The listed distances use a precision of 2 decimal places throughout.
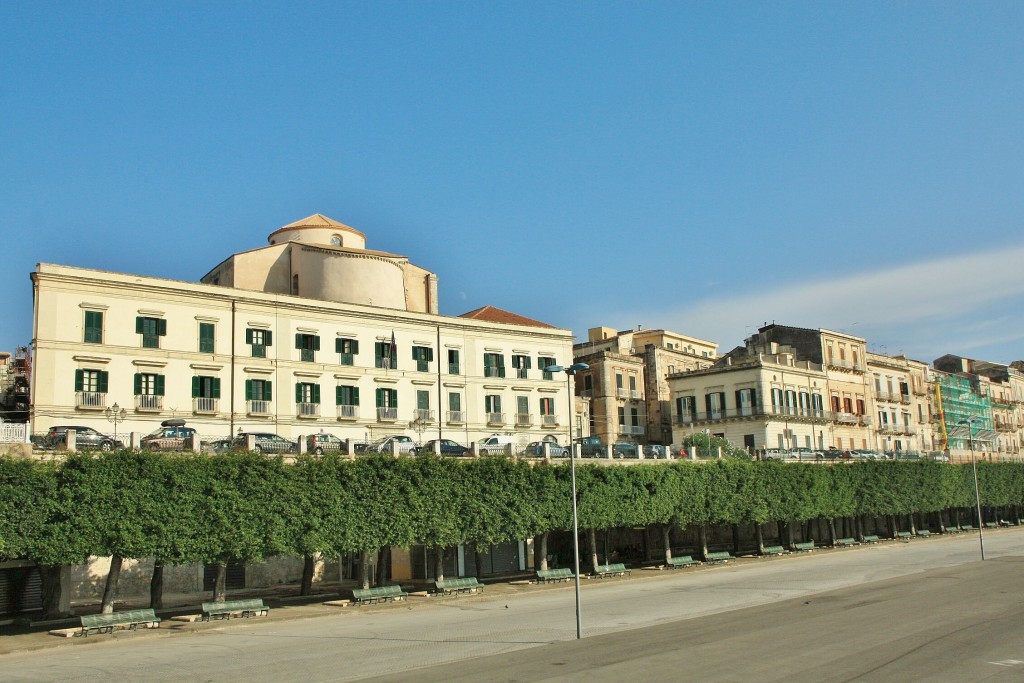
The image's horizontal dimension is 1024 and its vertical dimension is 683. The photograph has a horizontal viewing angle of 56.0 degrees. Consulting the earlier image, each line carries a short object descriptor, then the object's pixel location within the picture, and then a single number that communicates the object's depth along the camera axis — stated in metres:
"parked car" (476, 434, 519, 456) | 54.90
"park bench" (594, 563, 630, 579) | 55.72
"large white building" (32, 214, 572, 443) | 54.16
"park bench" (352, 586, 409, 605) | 44.25
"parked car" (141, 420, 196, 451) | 42.00
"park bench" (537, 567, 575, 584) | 52.94
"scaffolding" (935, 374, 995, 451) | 112.88
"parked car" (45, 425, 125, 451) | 39.59
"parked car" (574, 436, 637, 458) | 60.34
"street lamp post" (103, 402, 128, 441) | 53.91
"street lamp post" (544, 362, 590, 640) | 31.75
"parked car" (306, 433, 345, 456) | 47.28
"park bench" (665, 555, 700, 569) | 60.12
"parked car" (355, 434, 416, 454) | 50.09
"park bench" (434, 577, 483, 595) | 47.81
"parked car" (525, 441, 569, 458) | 56.44
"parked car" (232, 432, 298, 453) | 45.12
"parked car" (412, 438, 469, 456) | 51.44
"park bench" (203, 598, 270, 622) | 39.12
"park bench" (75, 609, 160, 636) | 35.41
